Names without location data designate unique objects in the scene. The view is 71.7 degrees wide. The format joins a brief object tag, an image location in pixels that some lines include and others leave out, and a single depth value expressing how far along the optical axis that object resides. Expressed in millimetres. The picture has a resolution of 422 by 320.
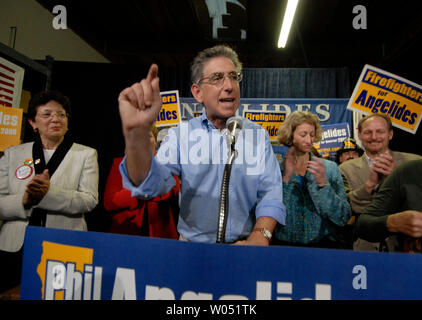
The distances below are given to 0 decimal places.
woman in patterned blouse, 1715
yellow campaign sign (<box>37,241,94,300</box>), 660
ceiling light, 3957
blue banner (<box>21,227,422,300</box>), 553
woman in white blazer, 1659
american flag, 2215
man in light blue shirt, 1144
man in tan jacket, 1918
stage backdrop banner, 4359
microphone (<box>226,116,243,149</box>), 887
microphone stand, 734
